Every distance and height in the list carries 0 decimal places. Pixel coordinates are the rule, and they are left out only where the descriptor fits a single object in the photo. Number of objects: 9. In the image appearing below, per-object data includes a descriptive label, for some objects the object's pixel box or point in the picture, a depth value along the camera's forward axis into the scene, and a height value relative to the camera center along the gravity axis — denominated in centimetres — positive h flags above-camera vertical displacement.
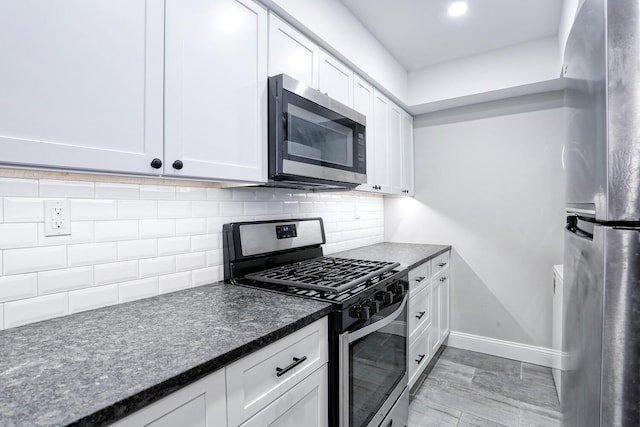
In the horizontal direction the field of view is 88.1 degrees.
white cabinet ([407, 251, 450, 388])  218 -74
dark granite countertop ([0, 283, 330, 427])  63 -35
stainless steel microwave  151 +39
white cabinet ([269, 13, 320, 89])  157 +83
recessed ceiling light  211 +134
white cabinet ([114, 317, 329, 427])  76 -49
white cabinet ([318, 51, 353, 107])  193 +84
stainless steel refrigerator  65 -1
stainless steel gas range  129 -38
